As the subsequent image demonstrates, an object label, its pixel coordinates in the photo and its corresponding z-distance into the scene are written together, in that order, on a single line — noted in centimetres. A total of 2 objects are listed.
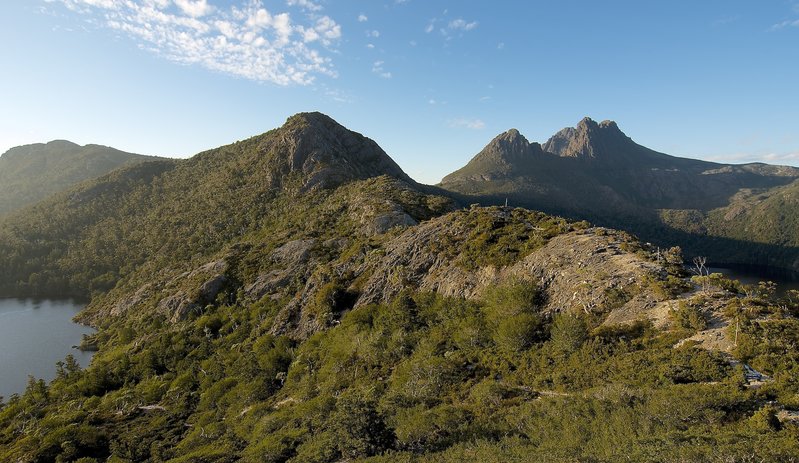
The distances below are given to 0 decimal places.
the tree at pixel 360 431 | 2628
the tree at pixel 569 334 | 3266
